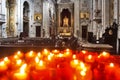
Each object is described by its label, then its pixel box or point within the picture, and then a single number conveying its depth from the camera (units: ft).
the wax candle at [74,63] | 4.54
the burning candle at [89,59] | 5.26
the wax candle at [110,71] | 3.90
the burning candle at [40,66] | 3.98
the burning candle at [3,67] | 3.94
